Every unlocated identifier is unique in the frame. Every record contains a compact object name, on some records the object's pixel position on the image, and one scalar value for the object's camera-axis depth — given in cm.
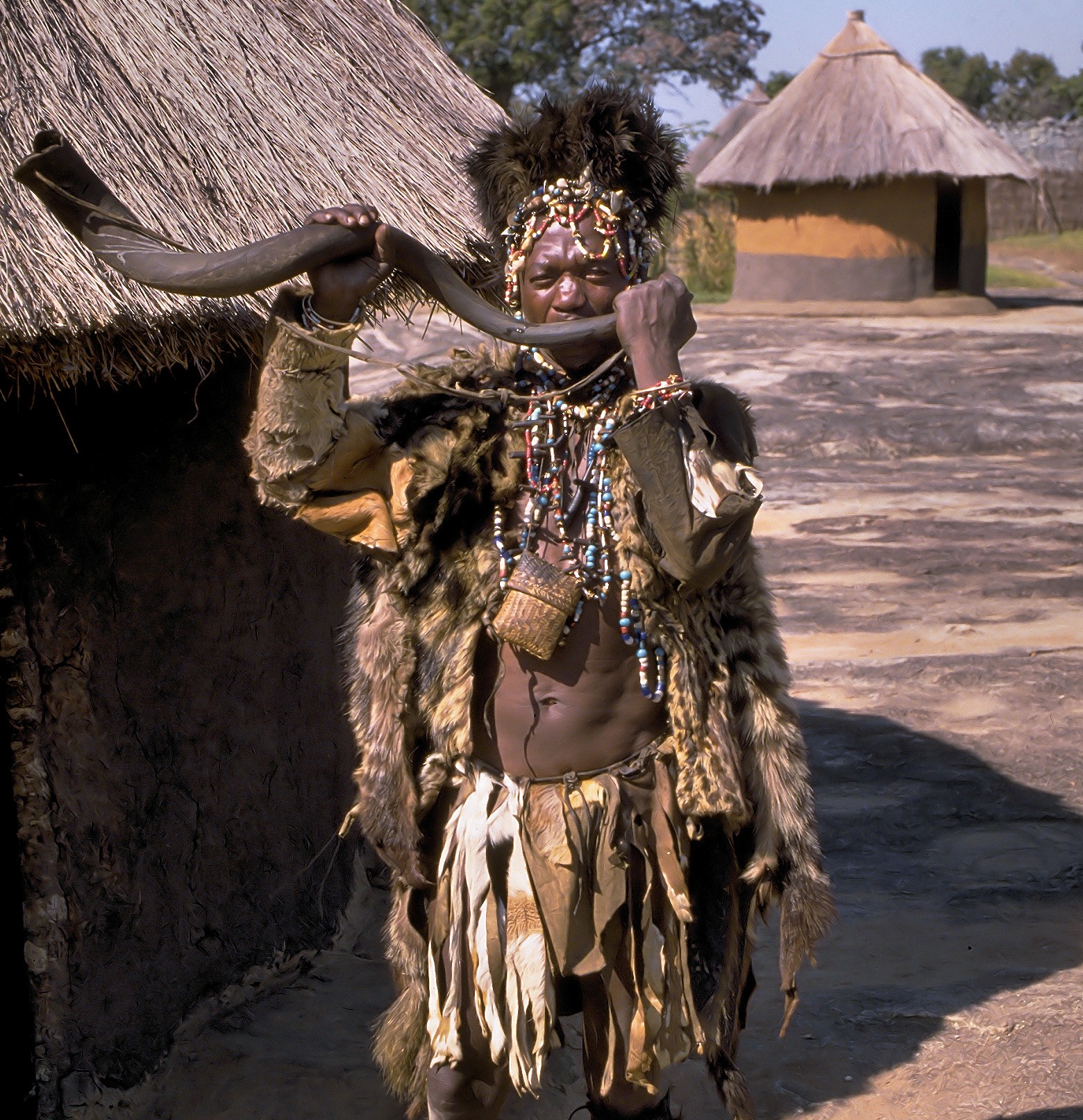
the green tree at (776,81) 4641
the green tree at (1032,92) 4334
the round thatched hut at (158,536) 283
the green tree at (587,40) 2202
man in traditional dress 240
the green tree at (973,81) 5138
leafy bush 2078
